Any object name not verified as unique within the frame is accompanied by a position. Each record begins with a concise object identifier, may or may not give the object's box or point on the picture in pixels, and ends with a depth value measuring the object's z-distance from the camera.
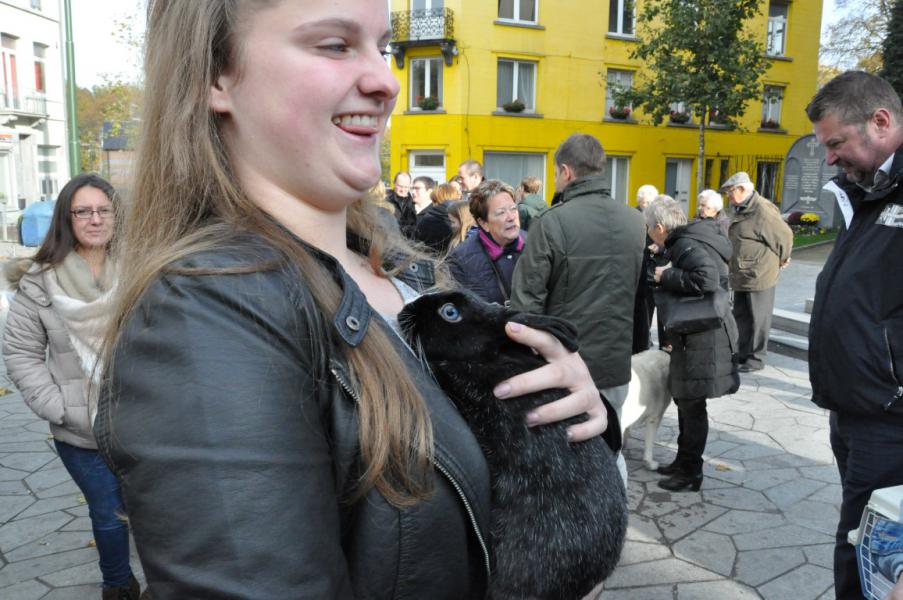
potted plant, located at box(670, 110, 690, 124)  26.38
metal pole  8.80
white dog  4.94
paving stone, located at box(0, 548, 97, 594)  3.72
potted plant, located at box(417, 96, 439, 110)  24.20
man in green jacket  4.35
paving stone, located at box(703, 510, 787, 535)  4.25
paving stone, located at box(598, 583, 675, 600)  3.50
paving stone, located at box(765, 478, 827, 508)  4.59
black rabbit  1.03
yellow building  24.08
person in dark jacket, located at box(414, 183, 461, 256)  7.62
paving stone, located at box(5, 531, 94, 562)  3.97
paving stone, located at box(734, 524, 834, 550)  4.03
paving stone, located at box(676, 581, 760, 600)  3.50
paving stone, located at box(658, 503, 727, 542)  4.23
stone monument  16.44
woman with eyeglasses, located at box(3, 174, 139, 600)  3.24
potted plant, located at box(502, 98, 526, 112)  24.30
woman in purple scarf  5.39
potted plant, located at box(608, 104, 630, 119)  25.67
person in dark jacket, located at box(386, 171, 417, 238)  9.81
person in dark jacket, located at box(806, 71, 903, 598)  2.57
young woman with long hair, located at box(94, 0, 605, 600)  0.76
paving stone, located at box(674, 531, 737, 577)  3.82
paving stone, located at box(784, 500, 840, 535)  4.23
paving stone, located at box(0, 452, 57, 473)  5.27
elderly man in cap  7.69
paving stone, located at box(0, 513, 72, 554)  4.11
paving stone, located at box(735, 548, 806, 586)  3.68
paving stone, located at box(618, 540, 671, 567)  3.88
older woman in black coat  4.75
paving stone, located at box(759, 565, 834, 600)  3.50
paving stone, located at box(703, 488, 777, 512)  4.54
